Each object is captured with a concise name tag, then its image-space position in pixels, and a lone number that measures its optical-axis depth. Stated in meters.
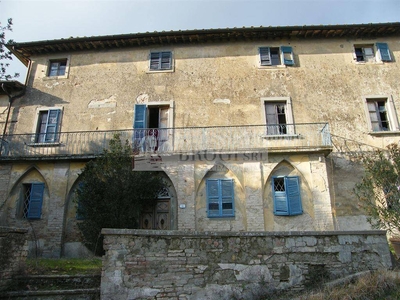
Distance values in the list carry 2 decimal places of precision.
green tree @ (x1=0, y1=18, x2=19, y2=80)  14.40
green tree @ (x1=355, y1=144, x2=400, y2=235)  10.59
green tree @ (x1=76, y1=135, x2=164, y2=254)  11.27
